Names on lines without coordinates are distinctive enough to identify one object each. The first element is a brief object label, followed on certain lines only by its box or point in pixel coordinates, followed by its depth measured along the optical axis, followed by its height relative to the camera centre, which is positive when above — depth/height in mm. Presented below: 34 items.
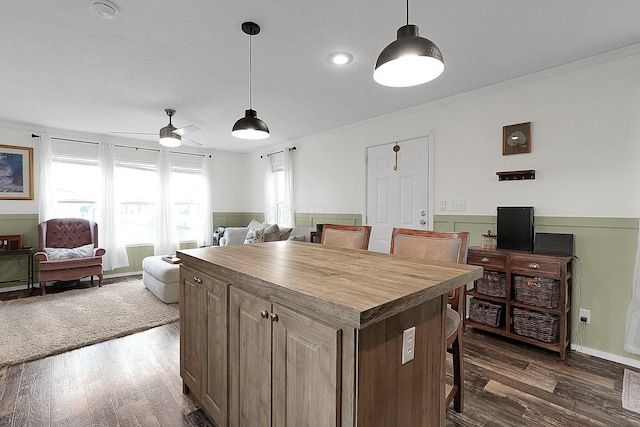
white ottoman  3812 -871
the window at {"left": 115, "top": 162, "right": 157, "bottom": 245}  5402 +192
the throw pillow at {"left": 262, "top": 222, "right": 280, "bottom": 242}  4902 -342
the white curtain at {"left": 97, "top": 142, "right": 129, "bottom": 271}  5121 +11
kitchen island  919 -459
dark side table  4199 -671
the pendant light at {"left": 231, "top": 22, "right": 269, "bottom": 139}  2171 +632
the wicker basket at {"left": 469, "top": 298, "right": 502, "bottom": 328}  2824 -946
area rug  2701 -1152
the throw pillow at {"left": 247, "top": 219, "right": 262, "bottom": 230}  5821 -239
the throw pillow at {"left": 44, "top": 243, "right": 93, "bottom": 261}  4305 -585
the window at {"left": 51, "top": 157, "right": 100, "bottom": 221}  4863 +412
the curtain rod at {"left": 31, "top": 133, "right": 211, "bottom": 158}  4685 +1146
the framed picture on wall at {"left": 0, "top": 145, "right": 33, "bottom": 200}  4491 +583
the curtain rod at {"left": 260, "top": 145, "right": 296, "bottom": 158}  5537 +1143
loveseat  4885 -356
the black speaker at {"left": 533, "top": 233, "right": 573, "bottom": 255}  2625 -278
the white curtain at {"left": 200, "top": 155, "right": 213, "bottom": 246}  6254 +237
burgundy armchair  4145 -568
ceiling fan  3650 +919
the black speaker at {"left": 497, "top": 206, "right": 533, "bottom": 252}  2784 -148
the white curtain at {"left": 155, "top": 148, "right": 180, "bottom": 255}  5684 +68
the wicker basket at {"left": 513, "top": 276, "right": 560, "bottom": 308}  2516 -666
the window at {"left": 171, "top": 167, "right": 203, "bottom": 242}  6008 +193
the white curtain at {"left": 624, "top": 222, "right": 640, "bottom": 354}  2311 -827
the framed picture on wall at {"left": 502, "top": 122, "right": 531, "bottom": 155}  2904 +705
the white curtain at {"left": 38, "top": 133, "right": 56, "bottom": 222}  4621 +421
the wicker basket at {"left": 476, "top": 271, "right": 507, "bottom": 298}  2783 -672
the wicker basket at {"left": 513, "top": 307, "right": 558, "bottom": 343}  2537 -957
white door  3748 +293
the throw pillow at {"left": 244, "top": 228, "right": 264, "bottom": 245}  4938 -405
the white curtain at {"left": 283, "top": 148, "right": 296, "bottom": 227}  5555 +487
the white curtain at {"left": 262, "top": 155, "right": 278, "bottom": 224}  6062 +350
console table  2504 -750
